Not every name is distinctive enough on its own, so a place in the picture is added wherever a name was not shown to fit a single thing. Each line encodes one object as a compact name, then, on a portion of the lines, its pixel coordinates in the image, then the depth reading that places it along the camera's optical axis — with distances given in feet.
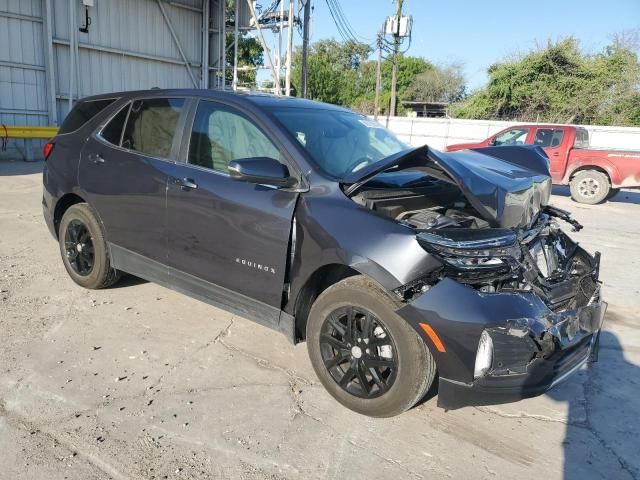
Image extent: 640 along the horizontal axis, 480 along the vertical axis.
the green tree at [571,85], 92.99
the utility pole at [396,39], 102.12
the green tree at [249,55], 100.82
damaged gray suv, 8.39
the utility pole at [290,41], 58.39
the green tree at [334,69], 159.94
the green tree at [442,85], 164.11
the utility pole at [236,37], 63.21
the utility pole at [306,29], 61.82
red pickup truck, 39.14
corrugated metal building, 49.73
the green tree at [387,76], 180.93
